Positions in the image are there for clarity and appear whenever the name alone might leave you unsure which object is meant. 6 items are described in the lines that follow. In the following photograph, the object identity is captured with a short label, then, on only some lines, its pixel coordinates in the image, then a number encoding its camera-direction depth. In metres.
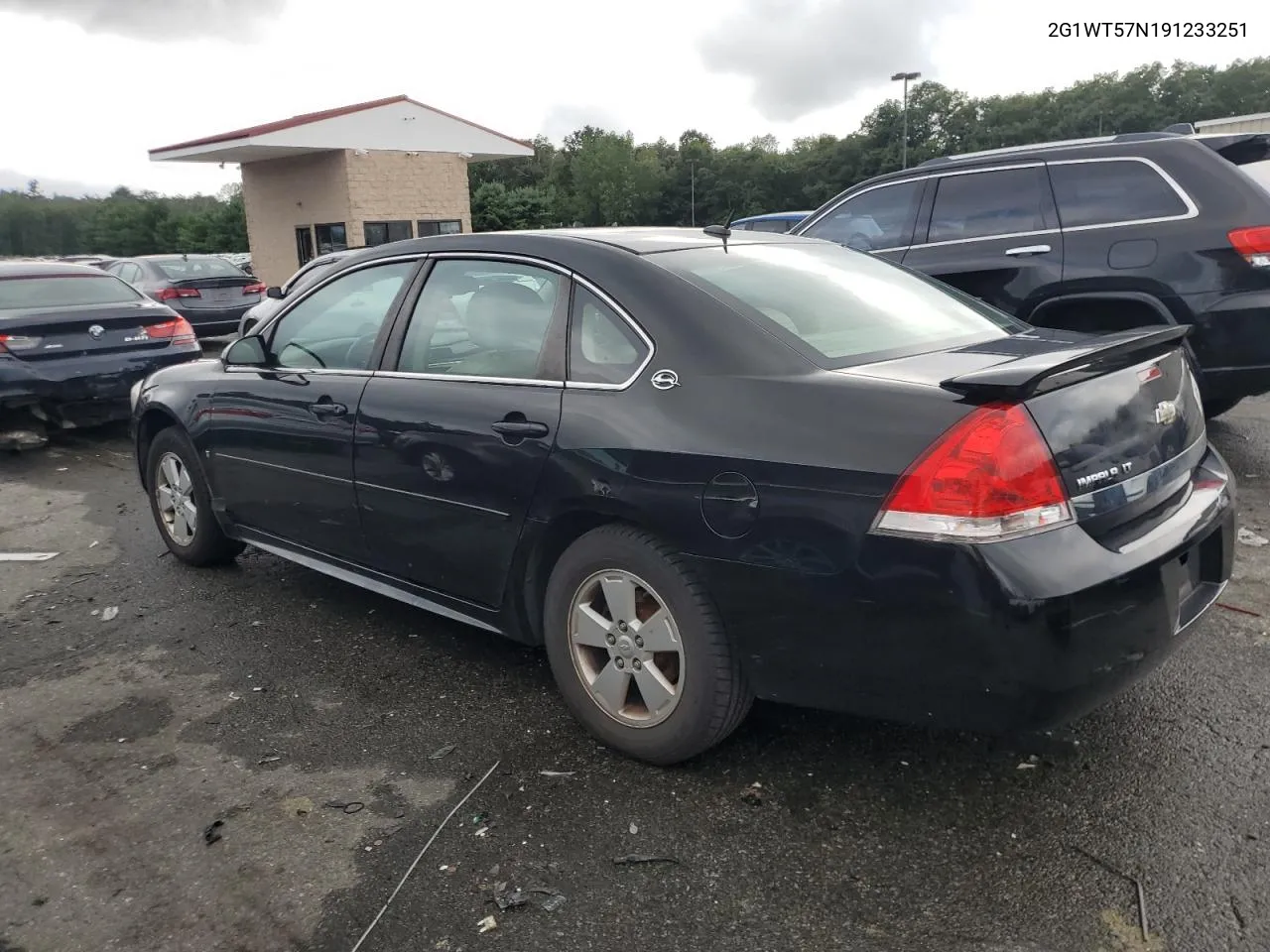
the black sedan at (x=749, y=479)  2.43
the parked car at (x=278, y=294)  9.34
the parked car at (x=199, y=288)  15.13
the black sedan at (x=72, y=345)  7.97
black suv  5.39
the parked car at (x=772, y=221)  14.24
